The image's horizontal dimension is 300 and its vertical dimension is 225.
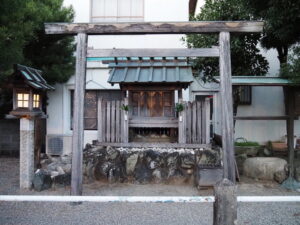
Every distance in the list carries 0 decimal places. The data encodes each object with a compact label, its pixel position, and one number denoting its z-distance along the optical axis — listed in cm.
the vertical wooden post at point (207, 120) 647
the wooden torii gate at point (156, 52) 477
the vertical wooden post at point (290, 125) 616
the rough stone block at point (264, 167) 655
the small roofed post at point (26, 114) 554
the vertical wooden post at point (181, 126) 653
